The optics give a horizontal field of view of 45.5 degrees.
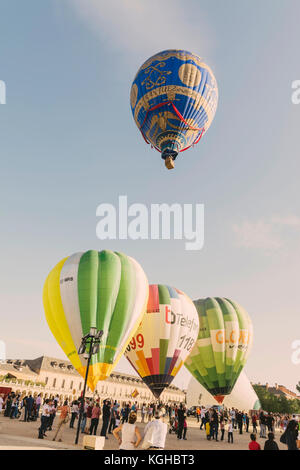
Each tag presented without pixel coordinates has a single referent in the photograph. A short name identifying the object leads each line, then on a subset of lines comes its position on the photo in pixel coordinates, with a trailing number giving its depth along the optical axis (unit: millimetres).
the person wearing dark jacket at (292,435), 9000
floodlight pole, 13347
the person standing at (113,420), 18612
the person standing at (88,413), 17366
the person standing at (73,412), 19939
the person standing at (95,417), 15688
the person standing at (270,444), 7141
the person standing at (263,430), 26953
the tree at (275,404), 92562
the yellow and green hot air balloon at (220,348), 32719
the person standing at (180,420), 18005
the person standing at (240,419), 25250
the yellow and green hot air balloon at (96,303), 21328
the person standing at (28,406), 19484
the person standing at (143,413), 31203
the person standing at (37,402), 21853
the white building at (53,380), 79800
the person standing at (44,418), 13781
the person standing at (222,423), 20153
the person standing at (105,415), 15266
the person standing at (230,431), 19156
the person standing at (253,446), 7816
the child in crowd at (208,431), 19562
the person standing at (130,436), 6723
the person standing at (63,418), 13336
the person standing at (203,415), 27672
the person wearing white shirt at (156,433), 6633
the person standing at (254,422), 25675
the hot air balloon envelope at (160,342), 27250
